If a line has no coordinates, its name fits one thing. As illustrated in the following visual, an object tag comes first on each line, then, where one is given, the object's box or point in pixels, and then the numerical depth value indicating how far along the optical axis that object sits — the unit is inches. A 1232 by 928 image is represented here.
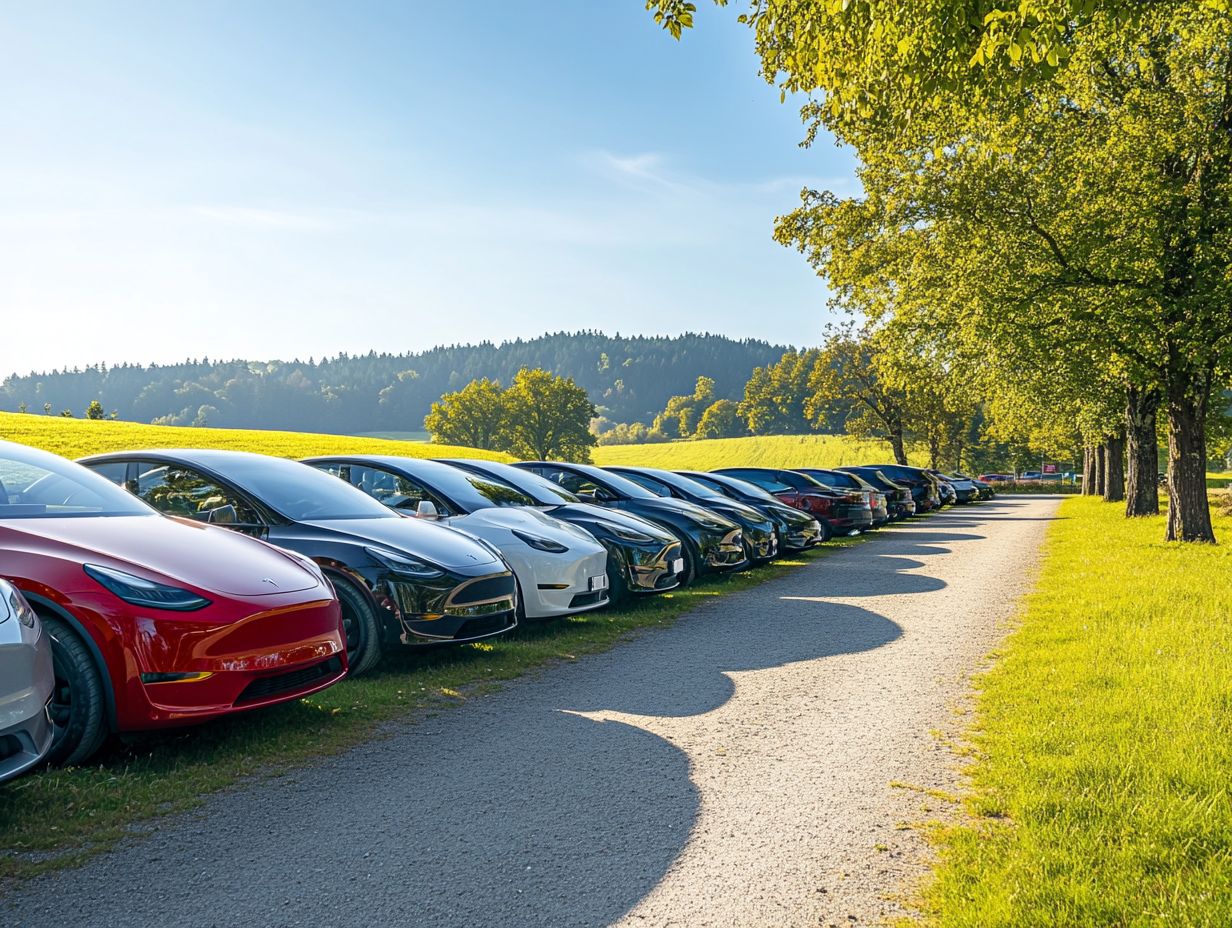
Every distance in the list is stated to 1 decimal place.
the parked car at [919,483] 1195.3
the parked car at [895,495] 1007.6
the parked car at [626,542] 384.2
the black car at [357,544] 253.8
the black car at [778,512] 598.9
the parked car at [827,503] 737.0
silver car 137.3
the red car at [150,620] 172.7
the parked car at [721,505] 526.0
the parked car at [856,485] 827.4
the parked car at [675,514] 456.1
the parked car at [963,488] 1575.7
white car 322.0
